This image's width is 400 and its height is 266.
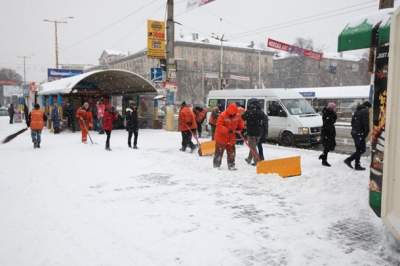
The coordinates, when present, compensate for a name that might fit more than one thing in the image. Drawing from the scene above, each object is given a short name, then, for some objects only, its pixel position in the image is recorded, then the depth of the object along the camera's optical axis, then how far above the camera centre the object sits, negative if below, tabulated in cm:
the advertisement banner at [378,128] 436 -25
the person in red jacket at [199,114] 1507 -33
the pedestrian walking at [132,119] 1293 -48
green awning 491 +119
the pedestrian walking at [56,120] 1948 -82
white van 1336 -35
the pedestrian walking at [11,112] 3019 -68
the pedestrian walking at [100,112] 1950 -36
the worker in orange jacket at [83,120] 1502 -65
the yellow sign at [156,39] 1908 +364
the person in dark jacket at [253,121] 941 -37
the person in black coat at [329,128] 912 -52
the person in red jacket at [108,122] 1280 -60
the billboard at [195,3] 1550 +465
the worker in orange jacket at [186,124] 1207 -61
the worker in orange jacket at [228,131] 885 -62
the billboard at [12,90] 4142 +168
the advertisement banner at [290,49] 2130 +369
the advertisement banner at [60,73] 3178 +299
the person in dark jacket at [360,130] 844 -52
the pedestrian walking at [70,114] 2059 -52
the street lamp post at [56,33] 4731 +974
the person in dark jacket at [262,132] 964 -71
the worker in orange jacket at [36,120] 1305 -56
